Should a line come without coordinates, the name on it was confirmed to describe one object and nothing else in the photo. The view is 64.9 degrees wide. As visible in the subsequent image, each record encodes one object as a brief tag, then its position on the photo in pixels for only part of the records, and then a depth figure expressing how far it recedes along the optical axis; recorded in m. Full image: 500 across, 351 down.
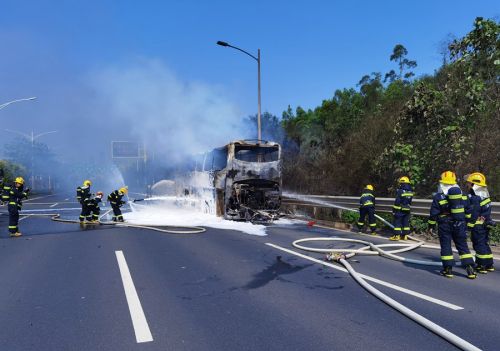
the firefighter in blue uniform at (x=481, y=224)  6.17
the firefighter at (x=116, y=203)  13.68
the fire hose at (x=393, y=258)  3.54
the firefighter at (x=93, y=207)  13.52
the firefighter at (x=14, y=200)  10.80
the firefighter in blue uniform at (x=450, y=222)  5.89
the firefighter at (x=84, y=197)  13.35
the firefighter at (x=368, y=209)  10.82
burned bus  13.46
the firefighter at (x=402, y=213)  9.59
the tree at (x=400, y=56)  44.19
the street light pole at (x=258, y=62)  18.50
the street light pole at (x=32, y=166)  41.64
